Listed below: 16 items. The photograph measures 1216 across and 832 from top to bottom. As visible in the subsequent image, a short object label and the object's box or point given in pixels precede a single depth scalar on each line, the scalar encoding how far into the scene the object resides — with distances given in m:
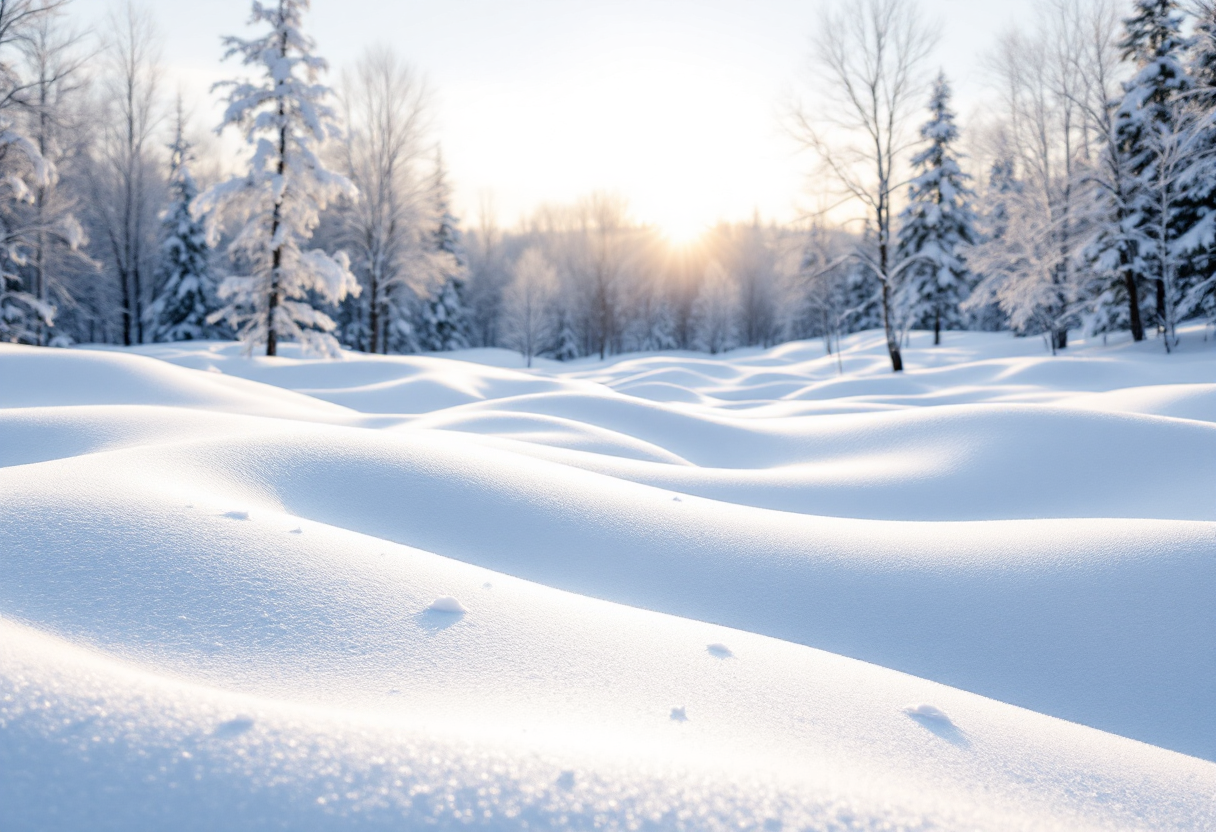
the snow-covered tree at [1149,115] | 18.20
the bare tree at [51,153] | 18.47
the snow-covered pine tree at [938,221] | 30.34
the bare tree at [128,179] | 26.19
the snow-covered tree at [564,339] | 47.62
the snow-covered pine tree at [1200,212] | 16.38
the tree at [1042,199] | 18.98
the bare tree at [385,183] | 24.41
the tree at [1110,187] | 17.38
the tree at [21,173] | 14.51
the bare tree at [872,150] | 15.43
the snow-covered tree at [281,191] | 14.10
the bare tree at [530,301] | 38.06
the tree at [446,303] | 39.16
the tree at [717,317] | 54.09
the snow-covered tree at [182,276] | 30.64
